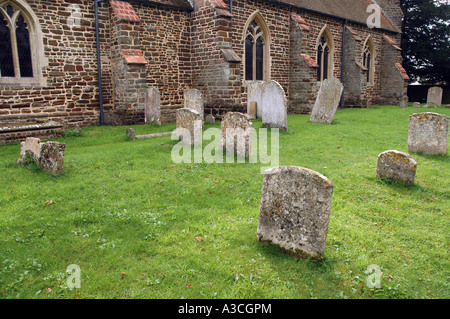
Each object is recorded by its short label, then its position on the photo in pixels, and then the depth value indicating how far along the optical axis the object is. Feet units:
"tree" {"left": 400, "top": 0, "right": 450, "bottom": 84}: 103.19
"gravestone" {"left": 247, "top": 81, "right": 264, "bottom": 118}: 45.78
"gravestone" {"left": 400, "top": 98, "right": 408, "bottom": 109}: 75.36
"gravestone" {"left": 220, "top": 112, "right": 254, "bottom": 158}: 26.08
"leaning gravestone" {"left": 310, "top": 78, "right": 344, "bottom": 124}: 40.70
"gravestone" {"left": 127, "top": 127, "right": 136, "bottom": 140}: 35.76
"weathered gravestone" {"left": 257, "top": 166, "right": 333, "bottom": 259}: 12.50
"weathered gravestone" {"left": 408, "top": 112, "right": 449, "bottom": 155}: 26.09
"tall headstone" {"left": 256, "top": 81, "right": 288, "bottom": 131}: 35.41
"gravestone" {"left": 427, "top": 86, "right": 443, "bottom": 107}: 72.38
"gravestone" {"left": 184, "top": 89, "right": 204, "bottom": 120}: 40.68
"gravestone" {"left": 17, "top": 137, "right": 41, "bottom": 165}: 23.63
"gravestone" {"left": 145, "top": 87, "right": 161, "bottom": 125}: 42.52
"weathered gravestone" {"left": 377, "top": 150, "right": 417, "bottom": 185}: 20.45
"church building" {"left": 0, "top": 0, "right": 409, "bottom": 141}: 38.91
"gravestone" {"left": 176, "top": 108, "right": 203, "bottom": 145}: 29.63
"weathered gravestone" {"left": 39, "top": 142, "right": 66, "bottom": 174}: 22.27
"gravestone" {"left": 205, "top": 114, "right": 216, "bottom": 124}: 45.44
